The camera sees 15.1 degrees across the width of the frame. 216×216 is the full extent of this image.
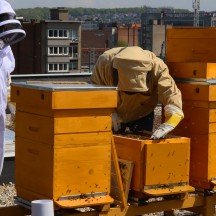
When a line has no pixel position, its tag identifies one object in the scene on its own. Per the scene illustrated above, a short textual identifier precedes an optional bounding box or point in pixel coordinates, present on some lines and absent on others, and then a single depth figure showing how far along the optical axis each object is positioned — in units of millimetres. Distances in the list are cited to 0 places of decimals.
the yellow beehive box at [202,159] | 7731
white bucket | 5037
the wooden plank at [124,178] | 7225
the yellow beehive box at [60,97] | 6456
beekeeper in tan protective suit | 7501
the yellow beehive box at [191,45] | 8443
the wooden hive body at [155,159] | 7178
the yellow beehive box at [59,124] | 6484
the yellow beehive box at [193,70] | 7773
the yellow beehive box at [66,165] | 6517
